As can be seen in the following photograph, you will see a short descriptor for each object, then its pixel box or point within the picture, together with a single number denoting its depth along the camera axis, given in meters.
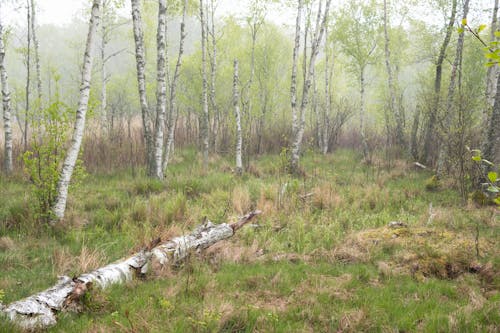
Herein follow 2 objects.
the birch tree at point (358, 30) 14.32
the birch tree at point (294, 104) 10.18
